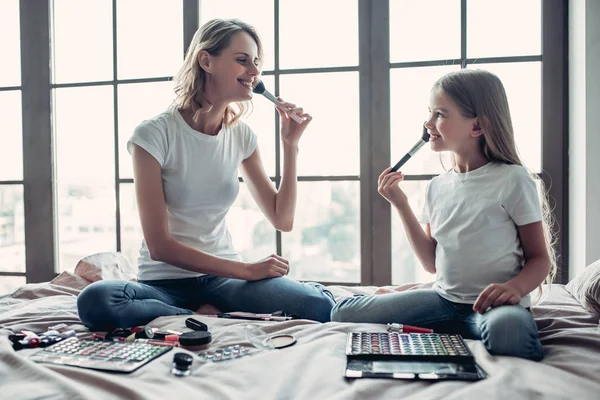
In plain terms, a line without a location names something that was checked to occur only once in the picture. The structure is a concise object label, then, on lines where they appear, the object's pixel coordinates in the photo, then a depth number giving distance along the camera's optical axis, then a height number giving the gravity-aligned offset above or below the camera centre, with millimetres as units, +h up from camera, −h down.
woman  1328 +3
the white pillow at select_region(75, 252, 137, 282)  1605 -235
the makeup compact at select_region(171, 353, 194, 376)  836 -279
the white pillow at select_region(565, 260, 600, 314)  1130 -222
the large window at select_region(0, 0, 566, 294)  1860 +339
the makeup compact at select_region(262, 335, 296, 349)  977 -285
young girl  1147 -78
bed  741 -283
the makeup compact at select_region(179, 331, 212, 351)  976 -278
